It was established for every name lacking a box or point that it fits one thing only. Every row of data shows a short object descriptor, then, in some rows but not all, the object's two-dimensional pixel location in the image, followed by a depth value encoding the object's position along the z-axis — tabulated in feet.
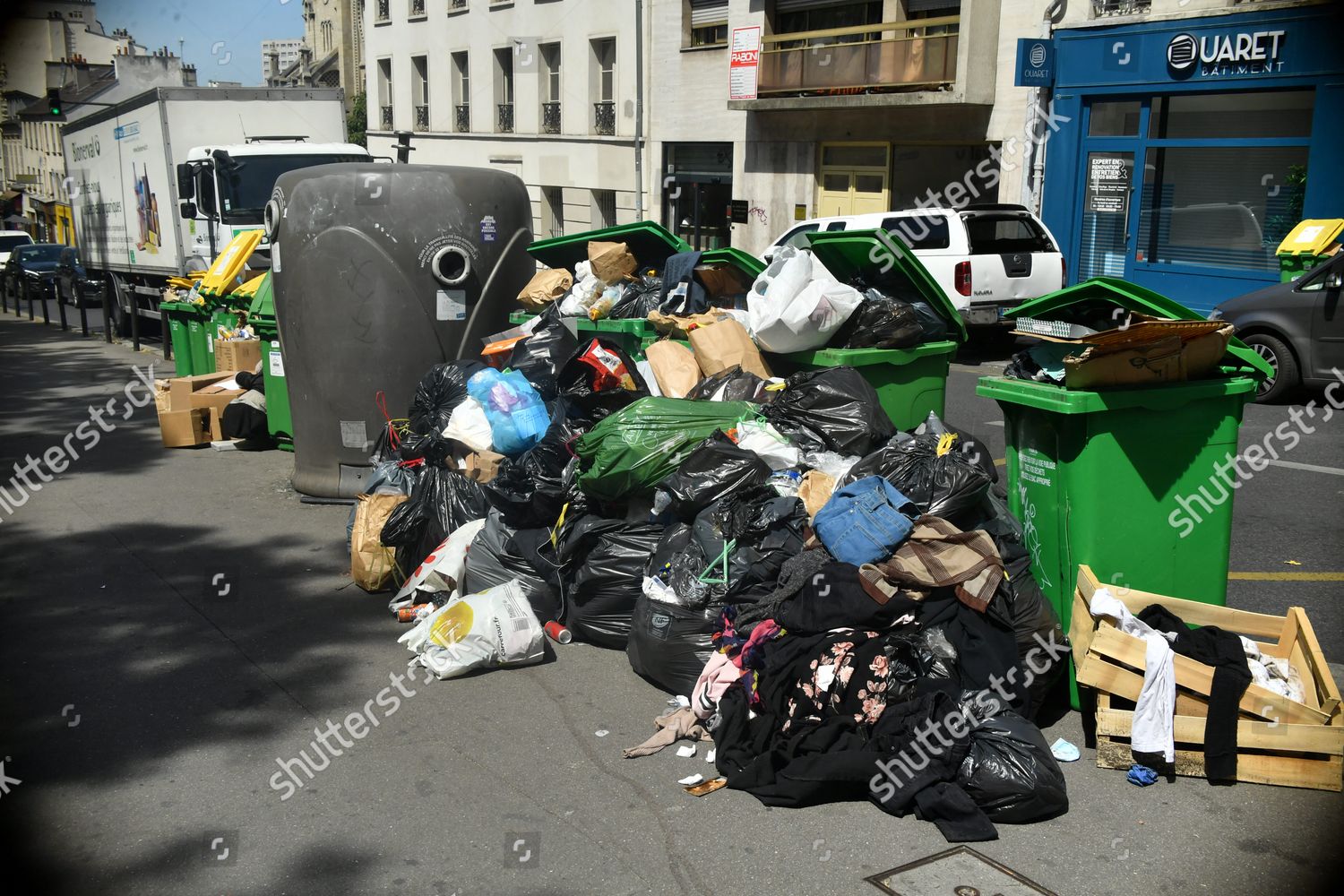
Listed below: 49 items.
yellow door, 69.36
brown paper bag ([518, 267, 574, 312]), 25.14
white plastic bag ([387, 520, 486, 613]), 18.22
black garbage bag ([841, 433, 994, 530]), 15.02
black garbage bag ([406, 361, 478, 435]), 22.27
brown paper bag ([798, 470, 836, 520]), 16.43
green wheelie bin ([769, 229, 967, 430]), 20.26
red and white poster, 75.05
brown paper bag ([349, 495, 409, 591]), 19.51
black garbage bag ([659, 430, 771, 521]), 16.40
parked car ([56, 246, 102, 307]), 75.56
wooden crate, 12.42
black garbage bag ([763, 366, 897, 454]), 17.61
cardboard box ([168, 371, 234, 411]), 31.73
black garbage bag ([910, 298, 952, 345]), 20.74
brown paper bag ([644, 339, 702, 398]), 20.80
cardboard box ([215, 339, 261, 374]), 33.58
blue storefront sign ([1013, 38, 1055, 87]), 56.54
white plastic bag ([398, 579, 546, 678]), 16.05
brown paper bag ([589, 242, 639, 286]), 24.48
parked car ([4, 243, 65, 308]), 81.52
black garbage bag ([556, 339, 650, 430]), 20.33
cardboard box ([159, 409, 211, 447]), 31.32
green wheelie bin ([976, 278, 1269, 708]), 14.29
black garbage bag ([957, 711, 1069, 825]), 12.01
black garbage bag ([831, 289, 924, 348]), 20.15
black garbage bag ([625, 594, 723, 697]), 15.12
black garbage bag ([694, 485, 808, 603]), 15.19
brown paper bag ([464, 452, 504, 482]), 20.45
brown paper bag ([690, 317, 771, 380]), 20.58
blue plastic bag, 20.57
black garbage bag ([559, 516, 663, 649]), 16.66
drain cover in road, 10.90
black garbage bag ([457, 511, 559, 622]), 17.51
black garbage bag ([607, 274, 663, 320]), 23.63
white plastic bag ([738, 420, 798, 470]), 17.48
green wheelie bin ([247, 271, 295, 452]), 28.63
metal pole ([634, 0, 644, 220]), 84.07
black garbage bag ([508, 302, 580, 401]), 21.48
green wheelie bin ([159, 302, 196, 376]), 38.55
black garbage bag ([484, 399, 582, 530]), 18.29
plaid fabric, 13.58
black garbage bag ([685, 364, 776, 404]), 19.65
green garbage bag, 17.19
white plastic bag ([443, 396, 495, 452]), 21.02
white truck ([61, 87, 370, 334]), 49.16
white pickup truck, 43.65
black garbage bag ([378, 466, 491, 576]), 19.27
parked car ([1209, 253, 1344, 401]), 33.04
